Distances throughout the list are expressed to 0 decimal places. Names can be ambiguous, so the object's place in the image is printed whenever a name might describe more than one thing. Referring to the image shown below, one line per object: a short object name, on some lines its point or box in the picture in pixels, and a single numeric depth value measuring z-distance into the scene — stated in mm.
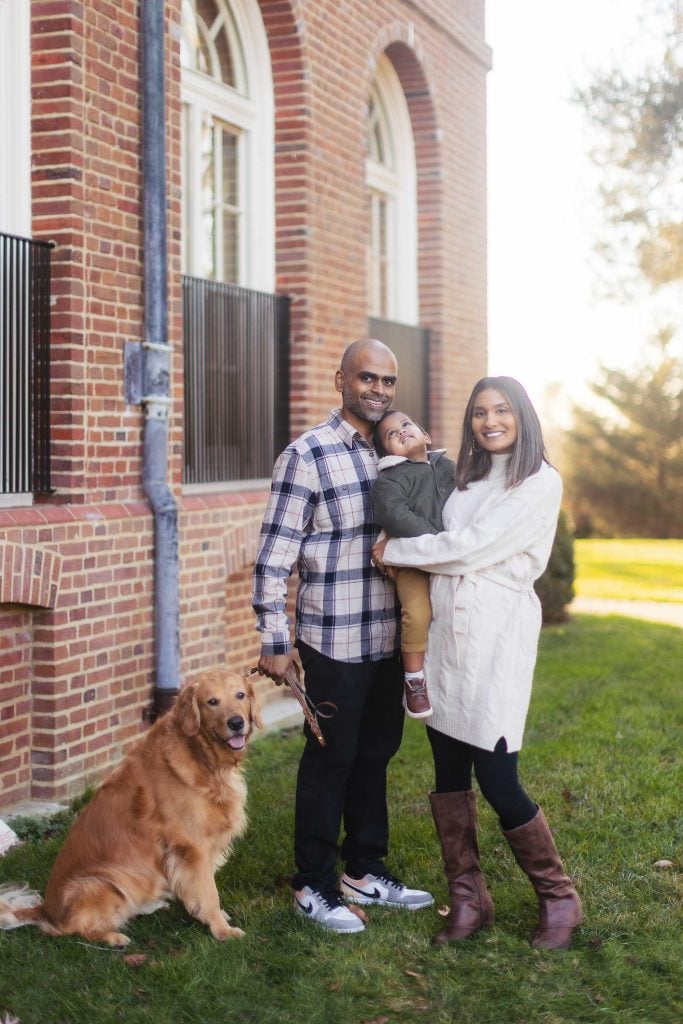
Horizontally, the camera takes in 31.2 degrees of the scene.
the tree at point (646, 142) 14688
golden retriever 4402
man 4492
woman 4238
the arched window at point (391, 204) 11148
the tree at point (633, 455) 31812
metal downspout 6734
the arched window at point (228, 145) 8289
